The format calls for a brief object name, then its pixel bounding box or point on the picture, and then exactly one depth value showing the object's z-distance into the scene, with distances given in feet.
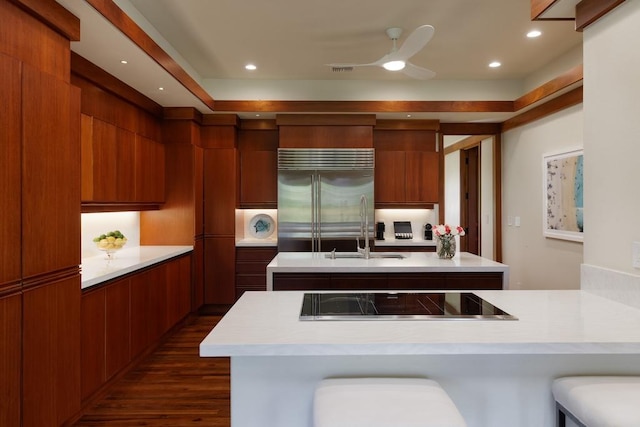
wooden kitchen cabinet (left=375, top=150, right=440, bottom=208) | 17.69
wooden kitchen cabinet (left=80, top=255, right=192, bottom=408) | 8.52
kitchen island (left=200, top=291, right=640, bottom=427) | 5.15
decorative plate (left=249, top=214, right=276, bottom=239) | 18.51
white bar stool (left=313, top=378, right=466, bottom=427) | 4.00
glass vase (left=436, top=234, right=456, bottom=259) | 11.45
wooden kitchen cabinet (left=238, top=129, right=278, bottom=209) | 17.49
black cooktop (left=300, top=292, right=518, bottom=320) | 5.47
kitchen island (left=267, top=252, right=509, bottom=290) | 10.16
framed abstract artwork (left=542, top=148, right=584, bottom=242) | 12.60
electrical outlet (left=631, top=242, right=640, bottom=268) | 5.89
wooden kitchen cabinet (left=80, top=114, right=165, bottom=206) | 10.41
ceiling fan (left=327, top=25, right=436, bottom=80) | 8.97
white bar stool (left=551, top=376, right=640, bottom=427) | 4.04
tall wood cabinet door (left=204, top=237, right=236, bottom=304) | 16.70
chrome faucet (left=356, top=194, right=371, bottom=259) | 11.51
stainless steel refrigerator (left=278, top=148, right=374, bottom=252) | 16.56
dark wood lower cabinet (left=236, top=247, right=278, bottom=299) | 16.88
